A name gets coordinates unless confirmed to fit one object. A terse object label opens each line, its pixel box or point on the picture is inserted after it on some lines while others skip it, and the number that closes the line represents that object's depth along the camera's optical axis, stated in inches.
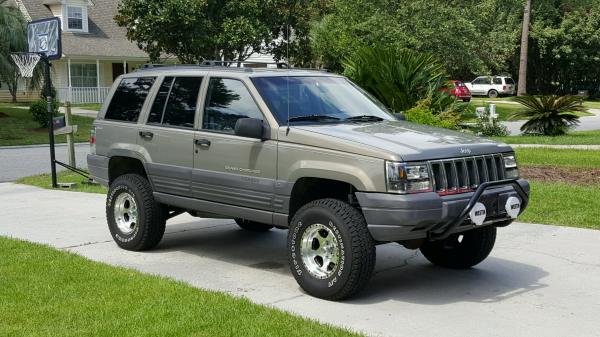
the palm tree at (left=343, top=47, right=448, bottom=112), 608.4
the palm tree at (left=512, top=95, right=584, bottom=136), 810.2
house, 1599.4
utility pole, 1743.4
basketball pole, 526.9
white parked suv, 2239.2
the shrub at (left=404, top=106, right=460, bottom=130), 546.6
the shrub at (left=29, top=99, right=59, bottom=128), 1112.3
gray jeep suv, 232.7
